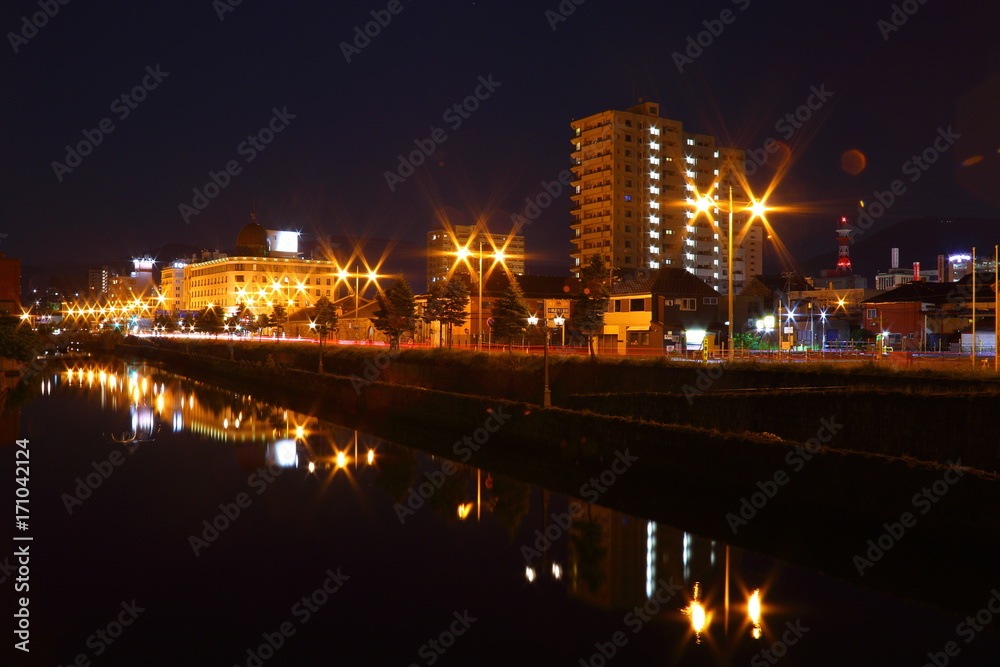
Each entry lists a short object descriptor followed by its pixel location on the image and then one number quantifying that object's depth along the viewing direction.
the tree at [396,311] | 55.50
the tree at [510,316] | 49.78
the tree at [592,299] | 42.59
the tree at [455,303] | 56.56
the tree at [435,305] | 57.84
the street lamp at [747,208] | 25.98
